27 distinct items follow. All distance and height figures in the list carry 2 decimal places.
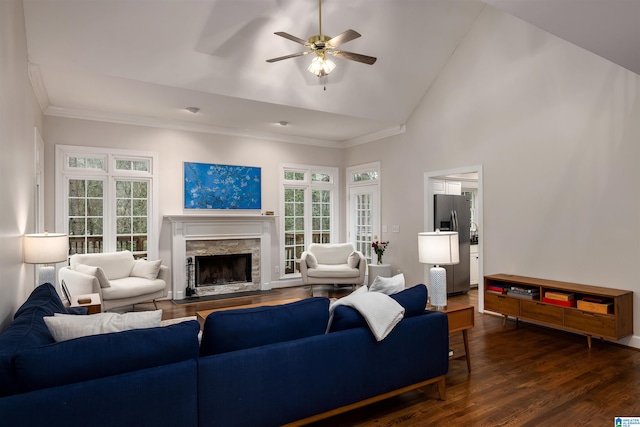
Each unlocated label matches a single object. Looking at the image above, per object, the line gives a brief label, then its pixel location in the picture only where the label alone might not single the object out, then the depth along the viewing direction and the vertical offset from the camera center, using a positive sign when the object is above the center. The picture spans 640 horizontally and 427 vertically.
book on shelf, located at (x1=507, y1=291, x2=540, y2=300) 4.64 -0.90
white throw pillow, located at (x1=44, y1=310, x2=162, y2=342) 1.92 -0.51
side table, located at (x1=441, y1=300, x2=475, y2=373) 3.22 -0.82
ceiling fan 3.74 +1.71
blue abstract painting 6.73 +0.63
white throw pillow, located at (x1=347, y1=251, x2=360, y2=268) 6.95 -0.70
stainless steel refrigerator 6.51 -0.08
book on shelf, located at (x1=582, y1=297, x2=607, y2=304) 4.07 -0.84
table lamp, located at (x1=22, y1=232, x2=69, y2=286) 3.69 -0.24
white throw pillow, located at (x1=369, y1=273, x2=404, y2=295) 2.99 -0.50
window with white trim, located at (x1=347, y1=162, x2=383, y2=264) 7.62 +0.30
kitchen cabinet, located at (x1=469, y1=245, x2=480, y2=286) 7.05 -0.79
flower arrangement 7.16 -0.49
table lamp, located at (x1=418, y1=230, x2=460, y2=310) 3.30 -0.30
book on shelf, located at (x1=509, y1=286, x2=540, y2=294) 4.66 -0.85
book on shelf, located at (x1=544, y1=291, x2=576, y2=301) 4.29 -0.85
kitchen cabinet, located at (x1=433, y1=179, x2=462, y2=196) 6.61 +0.57
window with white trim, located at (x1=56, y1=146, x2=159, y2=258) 5.87 +0.35
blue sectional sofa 1.63 -0.74
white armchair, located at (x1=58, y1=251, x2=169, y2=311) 4.82 -0.76
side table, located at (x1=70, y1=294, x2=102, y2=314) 3.79 -0.80
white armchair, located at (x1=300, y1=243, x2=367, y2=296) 6.78 -0.83
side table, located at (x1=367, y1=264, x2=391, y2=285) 7.08 -0.89
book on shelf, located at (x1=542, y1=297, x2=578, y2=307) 4.28 -0.91
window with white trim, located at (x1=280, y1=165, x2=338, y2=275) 7.78 +0.24
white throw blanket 2.50 -0.58
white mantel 6.51 -0.19
